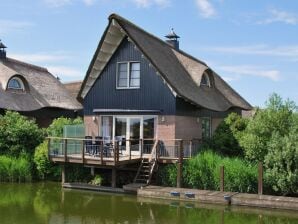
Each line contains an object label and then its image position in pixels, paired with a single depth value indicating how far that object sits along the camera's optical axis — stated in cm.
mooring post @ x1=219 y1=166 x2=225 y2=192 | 1951
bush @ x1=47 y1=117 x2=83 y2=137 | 2647
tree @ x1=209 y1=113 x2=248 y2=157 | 2347
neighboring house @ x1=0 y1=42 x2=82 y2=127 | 3353
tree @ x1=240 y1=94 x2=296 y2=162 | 2067
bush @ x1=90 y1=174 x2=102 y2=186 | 2303
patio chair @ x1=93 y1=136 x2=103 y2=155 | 2279
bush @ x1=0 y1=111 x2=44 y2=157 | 2545
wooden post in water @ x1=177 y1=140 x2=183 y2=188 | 2098
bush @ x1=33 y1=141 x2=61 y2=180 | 2451
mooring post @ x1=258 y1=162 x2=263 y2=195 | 1893
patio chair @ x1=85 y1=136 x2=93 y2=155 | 2309
